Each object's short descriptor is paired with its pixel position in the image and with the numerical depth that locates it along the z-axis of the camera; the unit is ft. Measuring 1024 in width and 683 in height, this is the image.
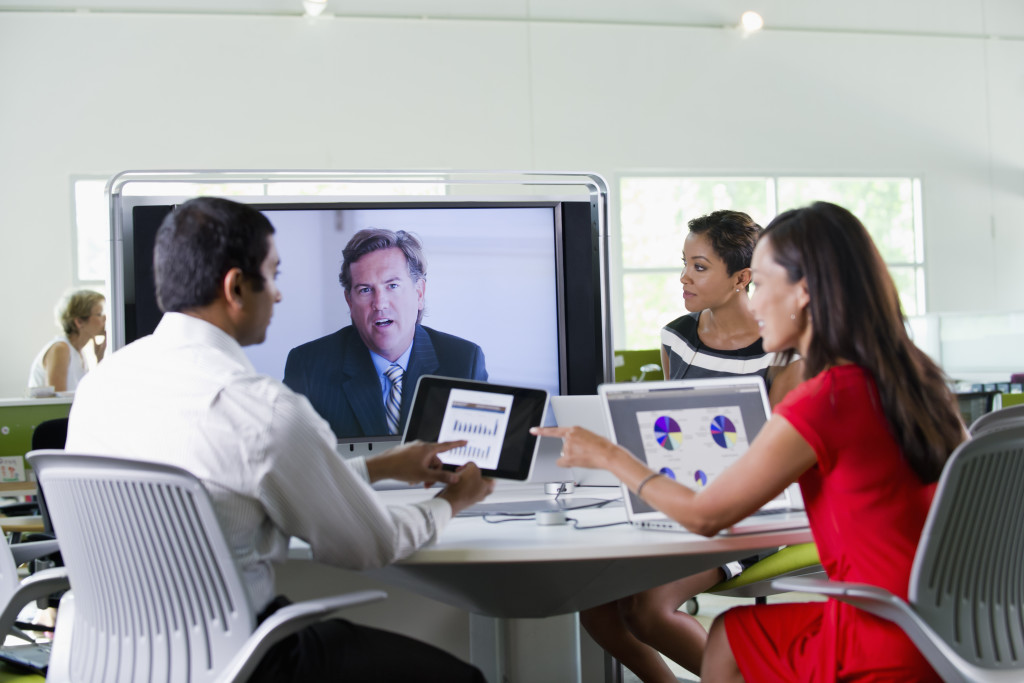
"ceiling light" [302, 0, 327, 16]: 26.27
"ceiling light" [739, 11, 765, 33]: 28.66
